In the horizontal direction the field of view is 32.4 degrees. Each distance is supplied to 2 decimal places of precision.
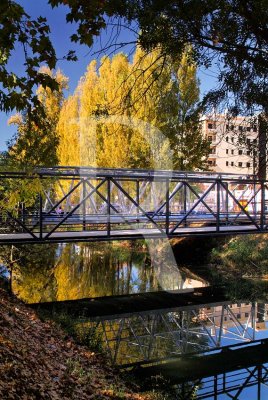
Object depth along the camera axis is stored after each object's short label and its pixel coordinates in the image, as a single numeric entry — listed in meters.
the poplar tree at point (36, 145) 15.27
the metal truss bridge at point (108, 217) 5.86
